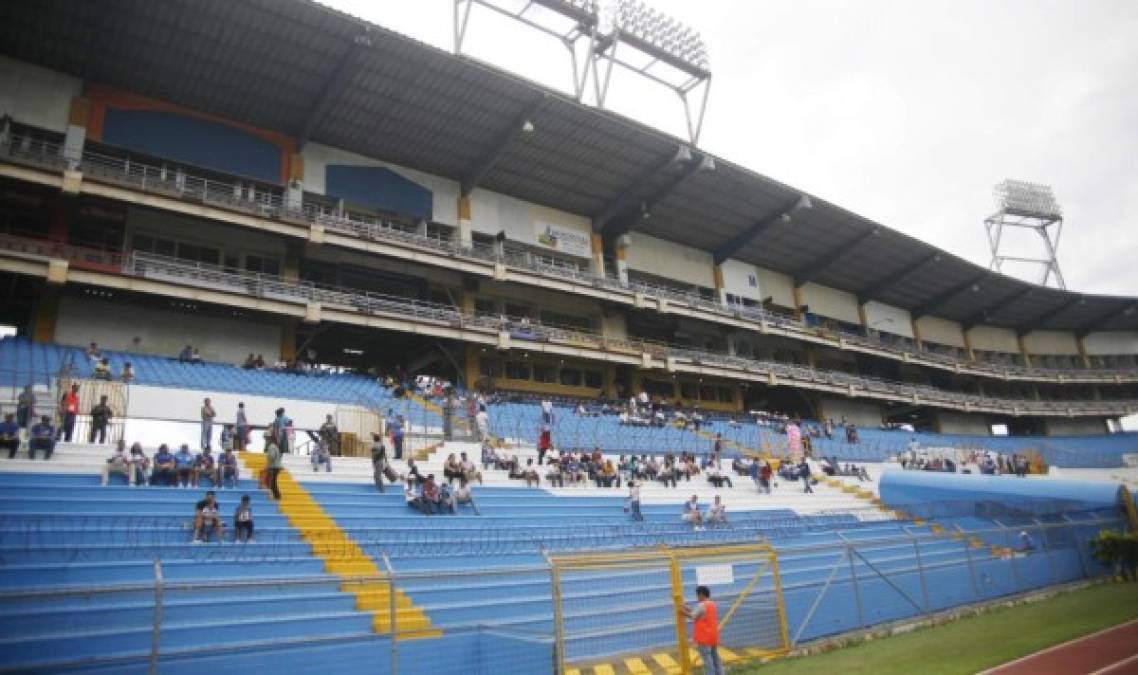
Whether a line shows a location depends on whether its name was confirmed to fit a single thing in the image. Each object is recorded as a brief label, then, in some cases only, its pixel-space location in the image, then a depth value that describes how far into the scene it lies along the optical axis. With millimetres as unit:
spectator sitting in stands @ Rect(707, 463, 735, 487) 25234
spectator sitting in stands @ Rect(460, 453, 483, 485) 18828
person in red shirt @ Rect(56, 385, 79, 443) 15609
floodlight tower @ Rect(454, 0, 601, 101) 33812
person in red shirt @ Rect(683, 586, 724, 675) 8297
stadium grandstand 10172
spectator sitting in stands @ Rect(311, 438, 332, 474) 17891
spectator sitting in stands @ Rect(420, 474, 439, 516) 16312
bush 16516
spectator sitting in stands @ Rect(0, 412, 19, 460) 13625
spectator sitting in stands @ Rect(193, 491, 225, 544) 11969
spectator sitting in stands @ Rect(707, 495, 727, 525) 19516
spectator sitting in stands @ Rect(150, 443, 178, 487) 14547
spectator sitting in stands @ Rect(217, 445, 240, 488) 15430
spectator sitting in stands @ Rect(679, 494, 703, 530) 19250
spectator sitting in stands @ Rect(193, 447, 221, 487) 15141
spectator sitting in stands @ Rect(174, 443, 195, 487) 14805
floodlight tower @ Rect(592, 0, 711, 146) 37781
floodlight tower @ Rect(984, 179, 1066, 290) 65000
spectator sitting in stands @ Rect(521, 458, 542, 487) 20938
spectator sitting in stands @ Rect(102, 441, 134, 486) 14172
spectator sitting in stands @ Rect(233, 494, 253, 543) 12250
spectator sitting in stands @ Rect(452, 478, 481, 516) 17328
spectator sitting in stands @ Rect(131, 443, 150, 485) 14370
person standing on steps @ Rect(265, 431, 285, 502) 14328
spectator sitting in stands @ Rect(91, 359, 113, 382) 18562
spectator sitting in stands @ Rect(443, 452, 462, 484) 17875
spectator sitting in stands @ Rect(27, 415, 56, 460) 14234
